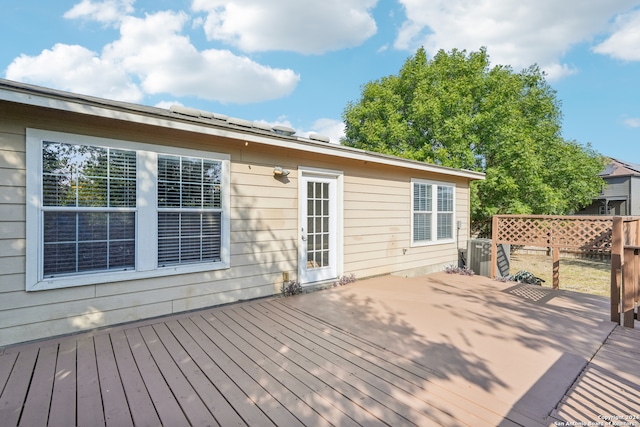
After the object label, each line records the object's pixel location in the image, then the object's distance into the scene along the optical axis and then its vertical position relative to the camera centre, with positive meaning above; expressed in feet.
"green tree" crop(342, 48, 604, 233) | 38.37 +11.38
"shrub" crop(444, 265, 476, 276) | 23.00 -4.53
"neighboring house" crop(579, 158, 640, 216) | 67.67 +4.50
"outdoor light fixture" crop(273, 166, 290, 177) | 15.38 +2.02
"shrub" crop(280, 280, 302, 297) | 15.88 -3.99
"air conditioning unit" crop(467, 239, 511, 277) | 24.61 -3.80
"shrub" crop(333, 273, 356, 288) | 18.17 -4.11
